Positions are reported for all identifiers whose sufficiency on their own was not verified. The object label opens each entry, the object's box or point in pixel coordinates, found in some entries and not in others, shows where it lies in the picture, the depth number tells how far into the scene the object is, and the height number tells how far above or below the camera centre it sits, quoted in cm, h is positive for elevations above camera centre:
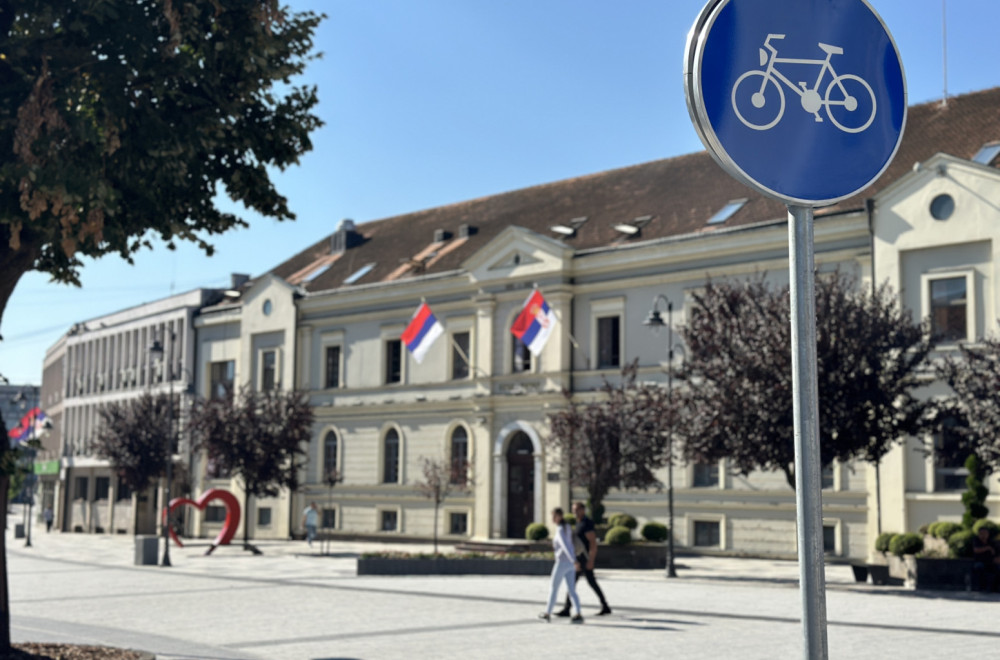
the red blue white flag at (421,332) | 3897 +489
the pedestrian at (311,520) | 4206 -147
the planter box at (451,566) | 2848 -208
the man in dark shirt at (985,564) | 2258 -150
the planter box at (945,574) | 2284 -173
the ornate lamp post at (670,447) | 2793 +84
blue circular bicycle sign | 391 +130
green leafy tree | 965 +318
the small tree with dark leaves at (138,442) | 5212 +154
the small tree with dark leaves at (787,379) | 2506 +223
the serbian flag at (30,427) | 5731 +247
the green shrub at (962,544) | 2305 -115
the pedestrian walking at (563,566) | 1778 -127
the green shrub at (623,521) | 3422 -113
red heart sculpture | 4288 -100
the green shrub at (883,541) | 2517 -122
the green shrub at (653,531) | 3259 -134
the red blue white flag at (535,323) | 3666 +491
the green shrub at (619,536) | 3186 -145
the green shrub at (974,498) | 2584 -29
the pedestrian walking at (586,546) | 1847 -101
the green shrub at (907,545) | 2392 -122
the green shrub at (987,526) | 2281 -79
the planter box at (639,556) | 3183 -198
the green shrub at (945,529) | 2377 -88
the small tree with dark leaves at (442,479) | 3925 +3
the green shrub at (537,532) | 3528 -152
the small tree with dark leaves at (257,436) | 4103 +148
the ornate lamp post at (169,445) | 3378 +97
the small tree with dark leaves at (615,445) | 3322 +103
